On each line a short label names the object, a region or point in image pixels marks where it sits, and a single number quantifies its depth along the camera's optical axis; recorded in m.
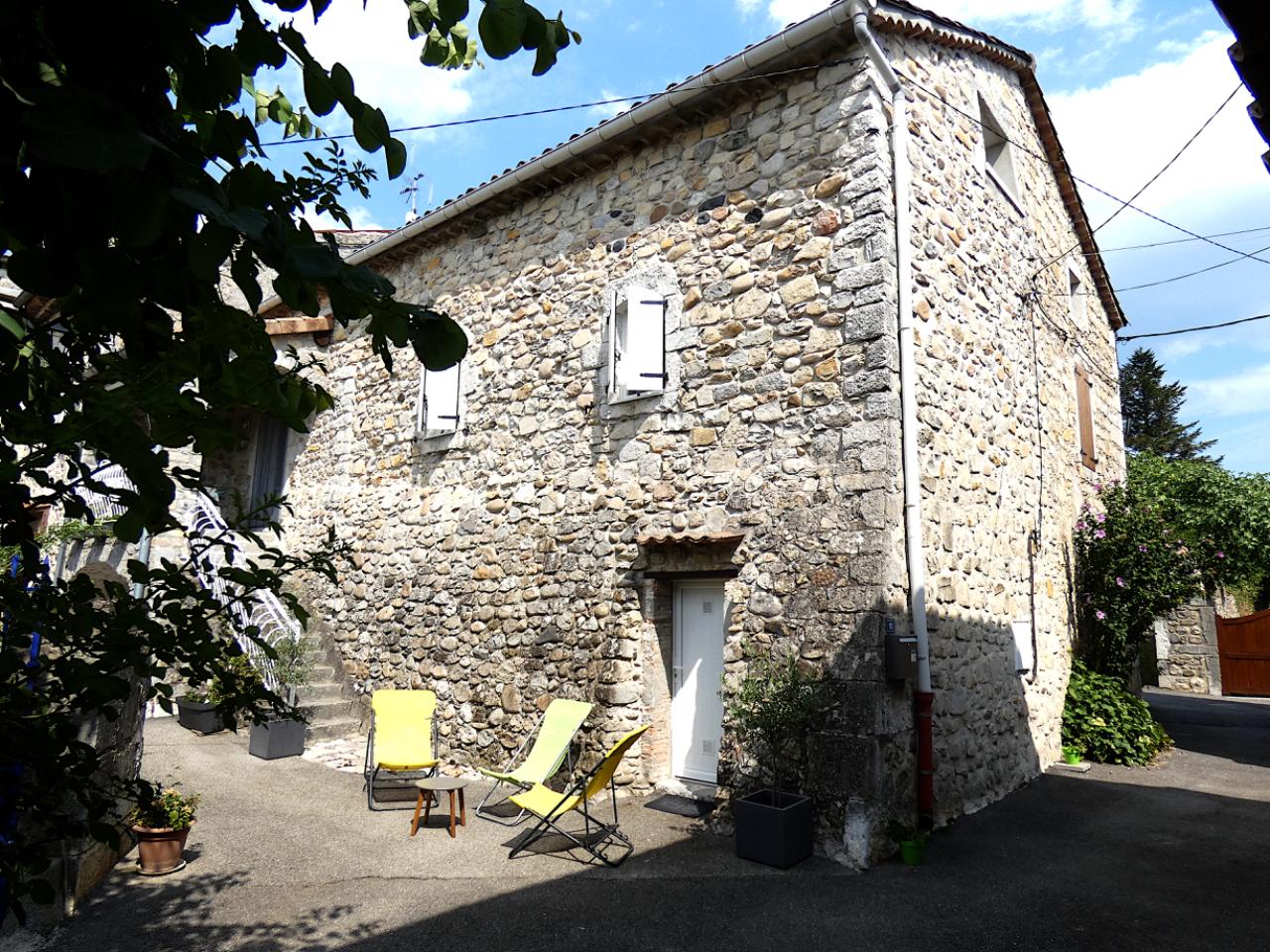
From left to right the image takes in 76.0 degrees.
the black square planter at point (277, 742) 6.85
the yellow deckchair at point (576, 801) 4.64
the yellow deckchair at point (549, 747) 5.26
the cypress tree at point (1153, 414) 24.53
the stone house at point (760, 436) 5.09
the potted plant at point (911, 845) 4.62
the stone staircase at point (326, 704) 7.54
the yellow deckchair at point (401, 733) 5.78
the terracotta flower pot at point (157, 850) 4.27
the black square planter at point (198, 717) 7.32
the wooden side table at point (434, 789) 5.10
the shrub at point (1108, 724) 7.45
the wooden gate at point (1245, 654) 13.92
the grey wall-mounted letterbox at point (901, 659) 4.73
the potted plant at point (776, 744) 4.54
